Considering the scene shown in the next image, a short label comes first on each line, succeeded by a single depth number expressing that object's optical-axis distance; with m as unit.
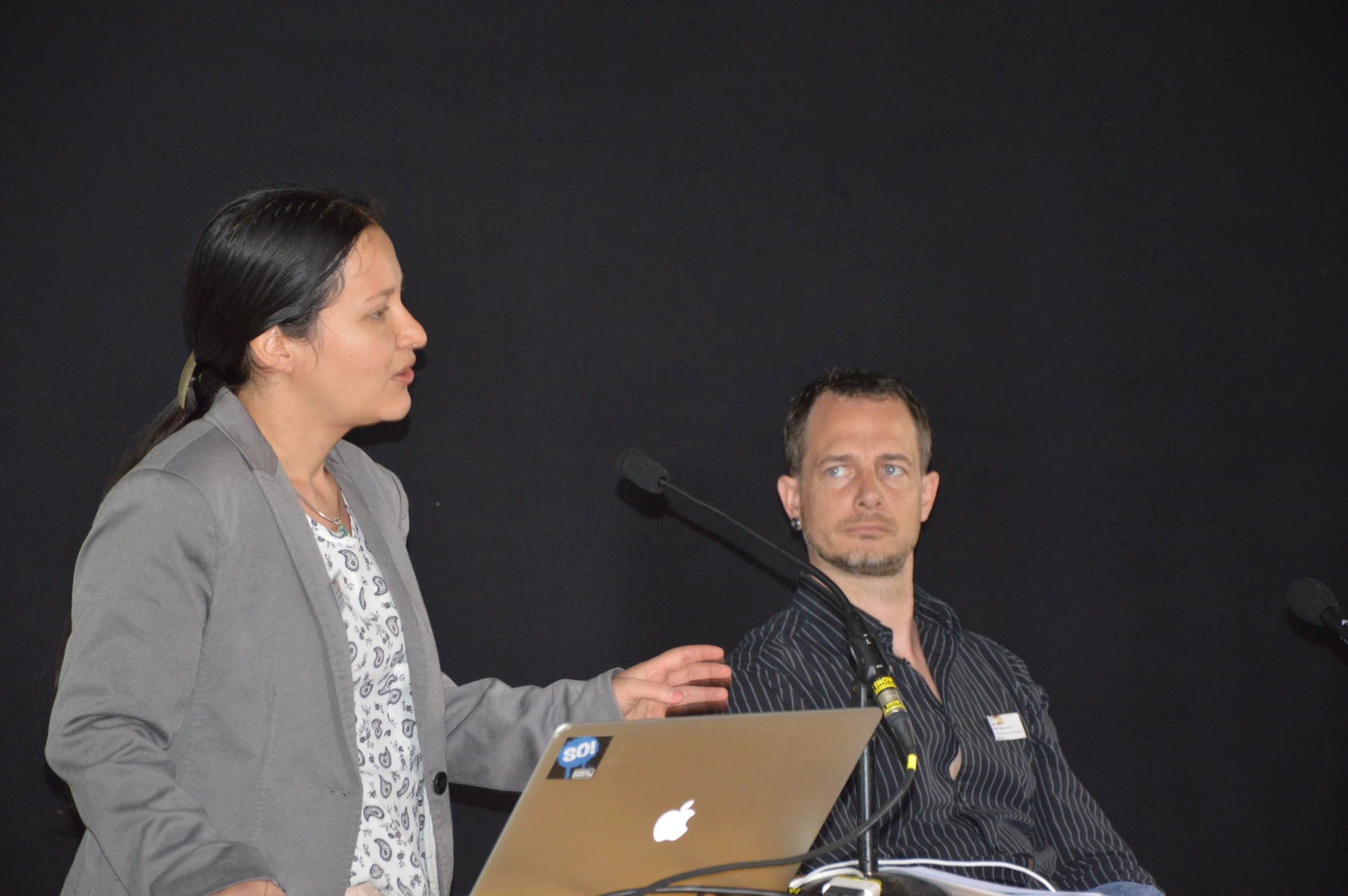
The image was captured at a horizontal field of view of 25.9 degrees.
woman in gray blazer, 2.56
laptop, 2.33
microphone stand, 2.60
